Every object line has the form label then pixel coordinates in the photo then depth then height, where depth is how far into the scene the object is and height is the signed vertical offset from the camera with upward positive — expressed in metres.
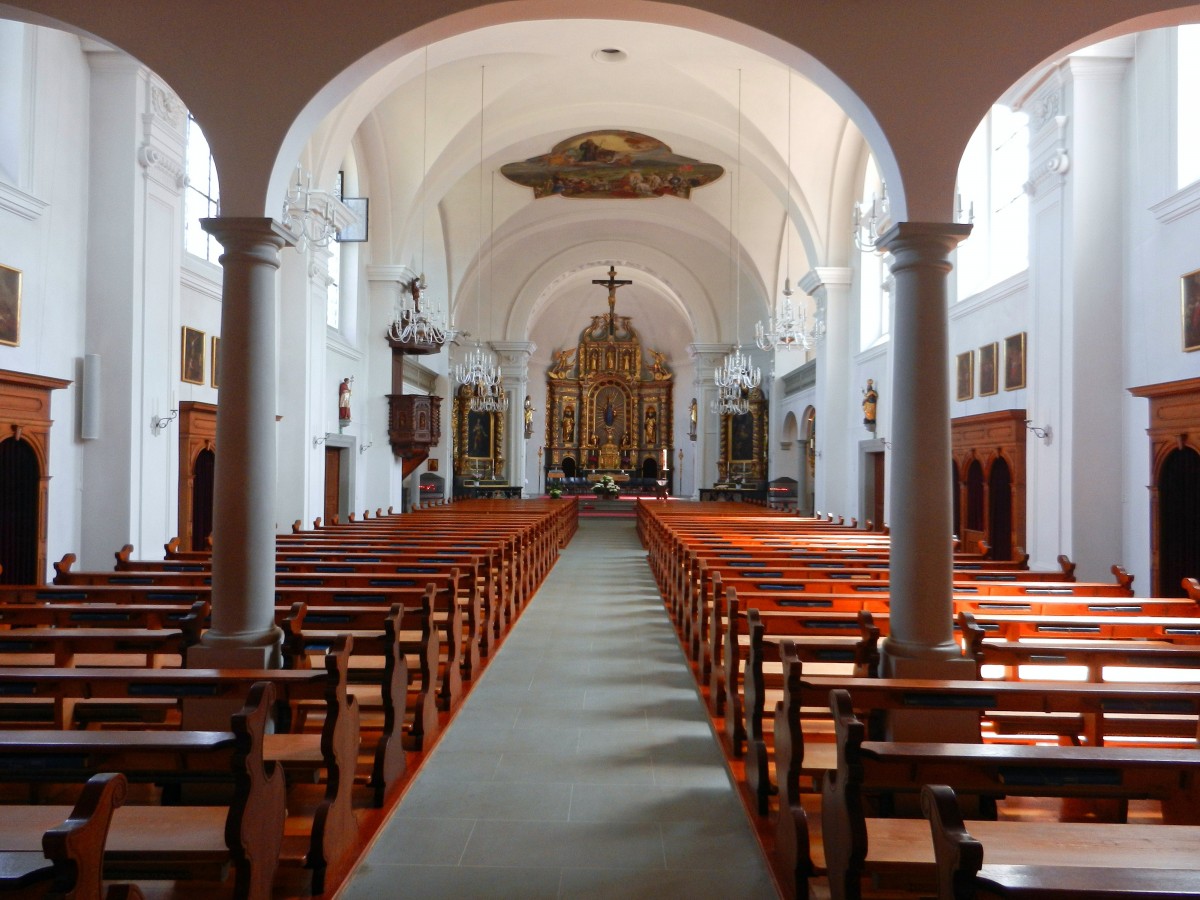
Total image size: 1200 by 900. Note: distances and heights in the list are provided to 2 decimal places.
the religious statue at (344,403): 15.23 +1.12
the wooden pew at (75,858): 1.91 -0.87
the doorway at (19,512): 8.27 -0.43
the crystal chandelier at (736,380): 18.97 +2.06
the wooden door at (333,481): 15.47 -0.22
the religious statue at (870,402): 15.18 +1.21
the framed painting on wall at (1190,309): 7.79 +1.46
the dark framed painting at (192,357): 10.62 +1.34
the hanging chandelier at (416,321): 14.79 +2.57
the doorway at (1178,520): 8.12 -0.42
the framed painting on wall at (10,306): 7.89 +1.43
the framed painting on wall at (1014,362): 10.61 +1.35
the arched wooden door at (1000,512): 11.26 -0.48
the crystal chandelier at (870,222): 8.67 +2.61
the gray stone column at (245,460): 4.94 +0.04
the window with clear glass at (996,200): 11.16 +3.60
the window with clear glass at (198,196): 10.96 +3.42
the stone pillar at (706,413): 25.92 +1.71
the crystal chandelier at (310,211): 9.02 +2.90
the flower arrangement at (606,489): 27.50 -0.57
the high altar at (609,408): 32.84 +2.34
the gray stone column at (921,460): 4.88 +0.07
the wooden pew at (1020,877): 1.92 -0.90
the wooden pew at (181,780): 2.77 -1.06
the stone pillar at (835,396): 16.55 +1.46
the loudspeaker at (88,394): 8.88 +0.72
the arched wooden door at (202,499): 11.10 -0.40
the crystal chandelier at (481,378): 17.72 +1.98
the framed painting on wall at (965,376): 12.26 +1.36
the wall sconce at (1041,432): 9.59 +0.46
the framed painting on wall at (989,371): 11.41 +1.34
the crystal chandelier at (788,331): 14.30 +2.38
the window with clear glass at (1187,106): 8.09 +3.39
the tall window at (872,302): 15.70 +3.06
